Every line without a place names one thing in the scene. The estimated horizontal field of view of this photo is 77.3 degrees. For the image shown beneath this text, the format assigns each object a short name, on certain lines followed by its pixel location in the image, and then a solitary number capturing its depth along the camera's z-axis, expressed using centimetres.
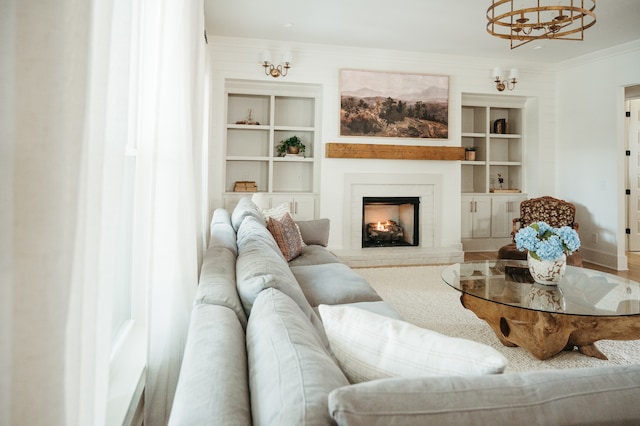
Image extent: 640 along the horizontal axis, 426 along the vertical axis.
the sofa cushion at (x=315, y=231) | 399
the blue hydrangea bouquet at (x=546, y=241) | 261
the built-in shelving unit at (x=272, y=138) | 557
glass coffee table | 233
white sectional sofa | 65
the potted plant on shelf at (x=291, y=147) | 573
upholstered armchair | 533
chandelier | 256
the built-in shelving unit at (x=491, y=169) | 638
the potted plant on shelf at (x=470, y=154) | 643
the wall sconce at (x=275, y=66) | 499
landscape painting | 550
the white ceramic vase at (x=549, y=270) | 266
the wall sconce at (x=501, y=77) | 559
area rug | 257
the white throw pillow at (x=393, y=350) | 85
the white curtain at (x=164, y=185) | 146
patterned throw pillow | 326
